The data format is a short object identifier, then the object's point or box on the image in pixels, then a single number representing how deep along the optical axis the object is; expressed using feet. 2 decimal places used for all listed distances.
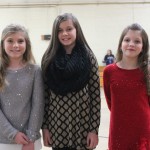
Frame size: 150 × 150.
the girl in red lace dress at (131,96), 6.89
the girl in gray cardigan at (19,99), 6.57
